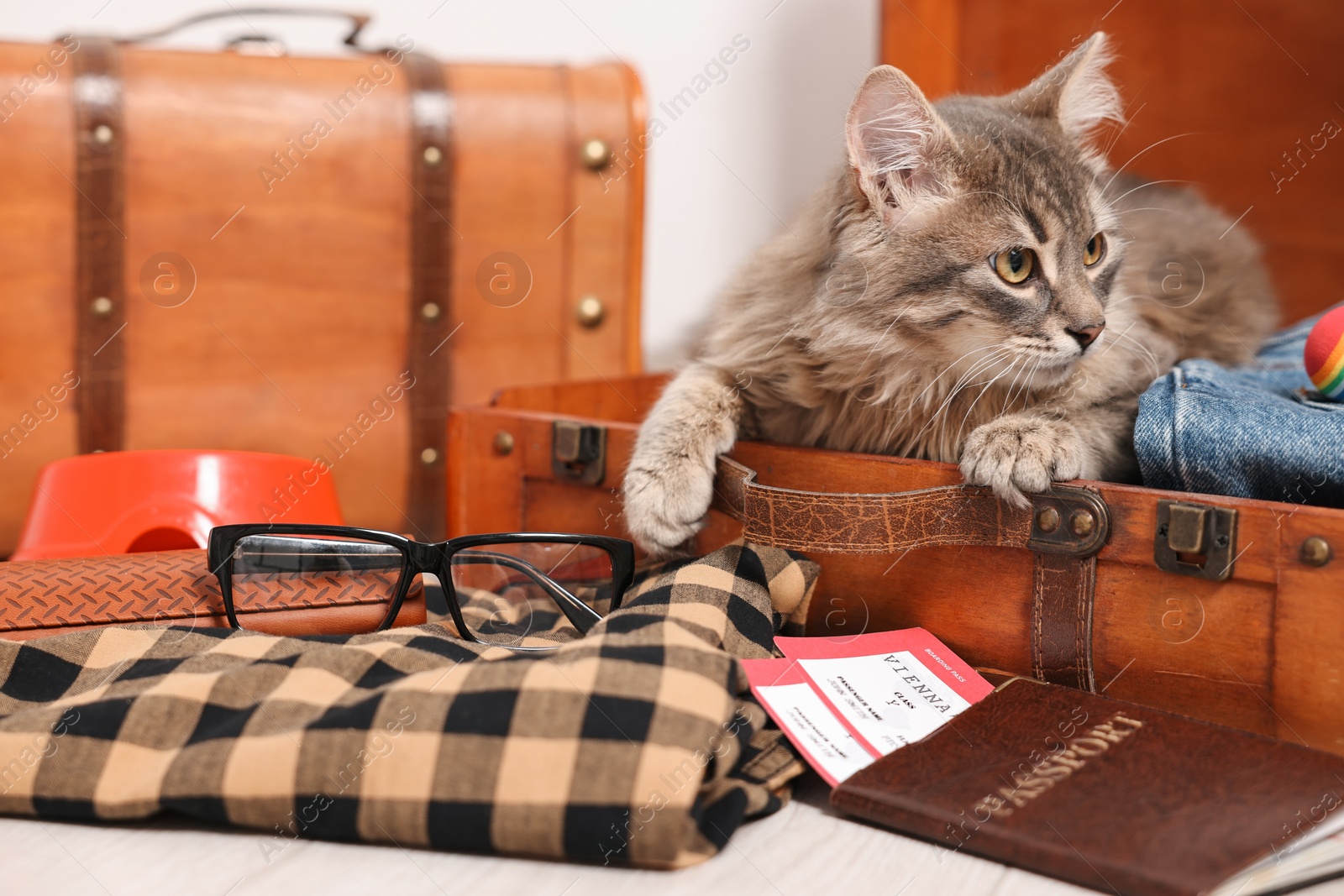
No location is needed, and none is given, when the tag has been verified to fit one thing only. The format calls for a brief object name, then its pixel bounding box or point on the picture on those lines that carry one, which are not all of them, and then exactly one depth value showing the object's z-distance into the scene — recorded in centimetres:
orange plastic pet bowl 75
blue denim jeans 64
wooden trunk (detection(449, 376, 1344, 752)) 62
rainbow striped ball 68
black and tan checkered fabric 58
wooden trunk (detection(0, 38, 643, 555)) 82
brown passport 57
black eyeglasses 67
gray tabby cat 69
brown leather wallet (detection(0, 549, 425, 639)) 65
